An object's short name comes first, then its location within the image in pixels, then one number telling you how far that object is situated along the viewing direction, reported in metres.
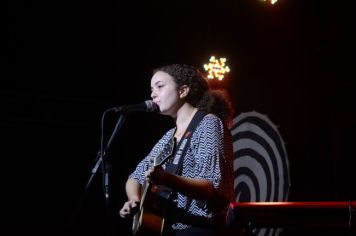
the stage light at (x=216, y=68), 5.81
